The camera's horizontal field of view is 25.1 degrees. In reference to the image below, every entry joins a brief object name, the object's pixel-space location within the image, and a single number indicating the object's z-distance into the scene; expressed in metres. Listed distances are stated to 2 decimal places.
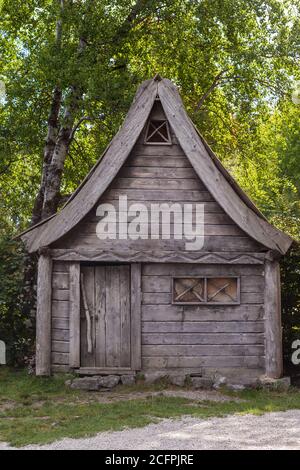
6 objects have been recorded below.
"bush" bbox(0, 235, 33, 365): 14.86
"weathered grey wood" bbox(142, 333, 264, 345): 13.60
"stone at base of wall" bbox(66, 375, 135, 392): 13.10
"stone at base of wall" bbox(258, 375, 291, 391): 13.10
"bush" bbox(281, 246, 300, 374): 14.98
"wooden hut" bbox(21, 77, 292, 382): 13.52
